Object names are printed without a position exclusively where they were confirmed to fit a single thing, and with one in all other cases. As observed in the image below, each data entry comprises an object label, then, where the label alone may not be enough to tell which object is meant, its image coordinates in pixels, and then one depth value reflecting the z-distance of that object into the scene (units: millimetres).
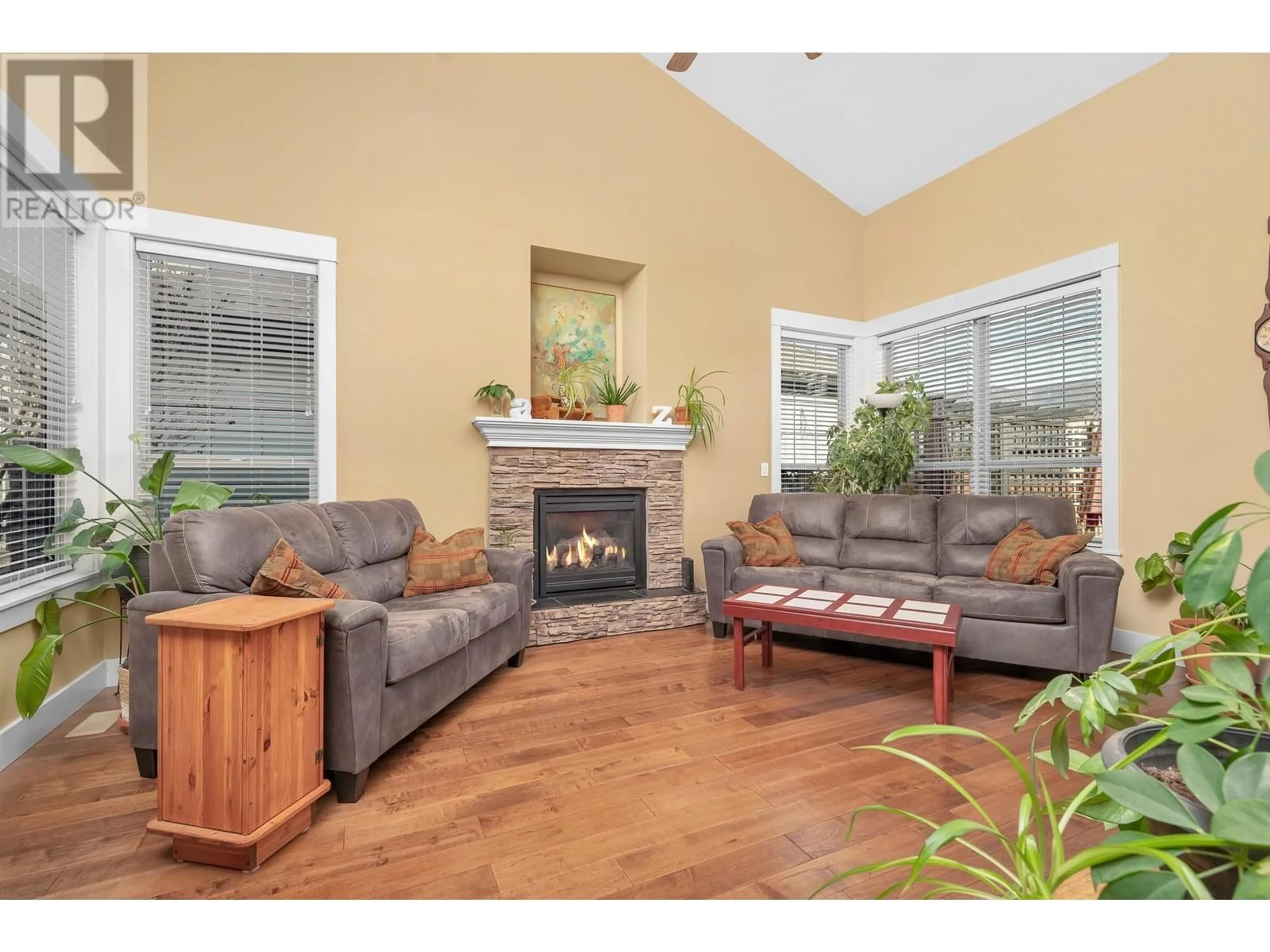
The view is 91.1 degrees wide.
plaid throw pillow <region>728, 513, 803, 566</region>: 4211
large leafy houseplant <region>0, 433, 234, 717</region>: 2172
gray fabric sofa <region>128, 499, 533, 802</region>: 2010
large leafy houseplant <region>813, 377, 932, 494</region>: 4672
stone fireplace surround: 4043
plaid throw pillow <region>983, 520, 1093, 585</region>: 3342
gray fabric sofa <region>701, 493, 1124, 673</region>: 3105
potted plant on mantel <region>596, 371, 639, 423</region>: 4594
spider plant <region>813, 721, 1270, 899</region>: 480
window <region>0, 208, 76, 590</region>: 2508
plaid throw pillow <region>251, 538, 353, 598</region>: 2205
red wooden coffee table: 2580
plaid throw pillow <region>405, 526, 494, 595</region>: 3203
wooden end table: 1623
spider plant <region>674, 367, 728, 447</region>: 4758
